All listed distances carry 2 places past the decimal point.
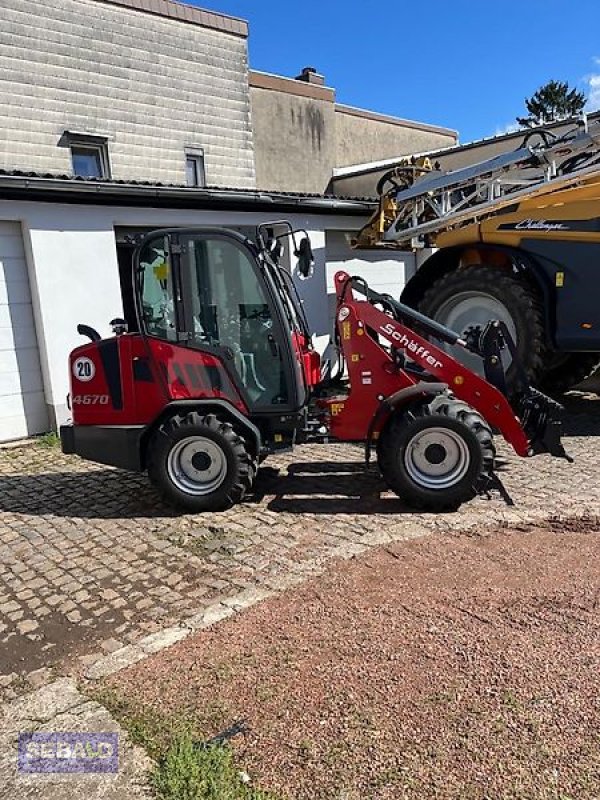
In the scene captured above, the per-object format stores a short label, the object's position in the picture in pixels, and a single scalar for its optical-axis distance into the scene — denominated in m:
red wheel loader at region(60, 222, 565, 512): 5.12
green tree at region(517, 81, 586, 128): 41.94
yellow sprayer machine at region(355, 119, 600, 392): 7.09
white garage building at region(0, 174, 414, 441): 7.84
